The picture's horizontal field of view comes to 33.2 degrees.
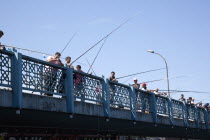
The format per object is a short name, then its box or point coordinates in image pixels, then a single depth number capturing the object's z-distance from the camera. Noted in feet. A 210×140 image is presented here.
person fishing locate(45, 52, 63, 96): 30.96
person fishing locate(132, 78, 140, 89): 50.83
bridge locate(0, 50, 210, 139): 26.96
